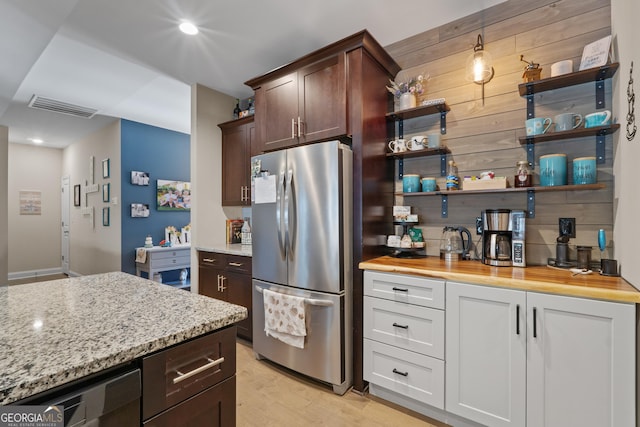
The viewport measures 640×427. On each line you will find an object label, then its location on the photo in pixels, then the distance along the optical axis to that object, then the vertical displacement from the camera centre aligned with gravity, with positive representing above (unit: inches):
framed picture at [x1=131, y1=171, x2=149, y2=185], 187.9 +22.0
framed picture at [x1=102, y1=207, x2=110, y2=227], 195.3 -2.7
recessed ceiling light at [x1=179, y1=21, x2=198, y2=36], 92.4 +58.5
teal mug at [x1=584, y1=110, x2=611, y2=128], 66.0 +20.8
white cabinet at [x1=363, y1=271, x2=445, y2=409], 70.6 -31.5
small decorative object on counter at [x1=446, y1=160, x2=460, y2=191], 86.6 +9.8
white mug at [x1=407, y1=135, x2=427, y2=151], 89.2 +20.9
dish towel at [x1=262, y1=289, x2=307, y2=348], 85.6 -31.8
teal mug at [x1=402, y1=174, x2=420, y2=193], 92.1 +8.8
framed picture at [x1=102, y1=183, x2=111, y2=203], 195.3 +13.6
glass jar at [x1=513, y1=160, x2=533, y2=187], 74.8 +9.2
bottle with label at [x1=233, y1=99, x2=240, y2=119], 144.0 +48.8
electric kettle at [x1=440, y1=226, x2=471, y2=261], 86.0 -9.6
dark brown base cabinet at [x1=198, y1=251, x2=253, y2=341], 112.0 -27.1
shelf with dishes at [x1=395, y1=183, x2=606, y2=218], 68.2 +5.3
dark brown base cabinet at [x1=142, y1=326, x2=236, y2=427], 31.6 -20.0
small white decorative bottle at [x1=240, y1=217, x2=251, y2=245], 138.8 -10.5
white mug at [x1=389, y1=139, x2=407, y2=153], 92.3 +20.6
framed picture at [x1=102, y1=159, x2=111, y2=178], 196.9 +29.1
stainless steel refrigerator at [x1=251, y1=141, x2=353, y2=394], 81.7 -11.2
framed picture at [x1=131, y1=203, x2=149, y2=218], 187.3 +1.2
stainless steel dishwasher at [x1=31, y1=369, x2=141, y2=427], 25.8 -17.6
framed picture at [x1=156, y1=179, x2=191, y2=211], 200.7 +11.5
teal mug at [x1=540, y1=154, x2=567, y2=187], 71.1 +10.1
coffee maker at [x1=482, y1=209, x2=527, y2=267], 74.1 -6.7
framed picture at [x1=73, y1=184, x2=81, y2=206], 232.8 +14.2
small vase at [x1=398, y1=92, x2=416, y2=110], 92.7 +34.8
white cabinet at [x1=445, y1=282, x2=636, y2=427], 52.5 -29.2
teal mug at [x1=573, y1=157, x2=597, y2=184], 67.8 +9.4
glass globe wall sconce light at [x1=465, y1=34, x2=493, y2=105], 84.0 +41.7
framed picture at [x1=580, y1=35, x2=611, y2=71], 66.2 +36.1
